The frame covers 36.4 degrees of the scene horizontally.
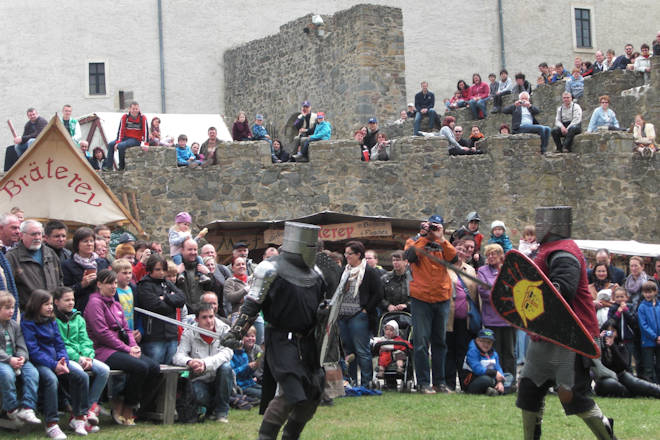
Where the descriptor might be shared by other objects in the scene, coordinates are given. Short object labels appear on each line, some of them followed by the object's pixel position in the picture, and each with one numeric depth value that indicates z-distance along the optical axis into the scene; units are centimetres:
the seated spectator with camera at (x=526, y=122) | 1820
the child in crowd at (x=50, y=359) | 808
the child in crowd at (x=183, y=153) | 1662
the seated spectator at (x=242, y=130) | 1855
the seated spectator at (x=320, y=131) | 1766
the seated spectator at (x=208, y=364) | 906
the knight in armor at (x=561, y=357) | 689
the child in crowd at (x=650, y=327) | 1177
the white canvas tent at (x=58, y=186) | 1279
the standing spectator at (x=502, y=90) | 2191
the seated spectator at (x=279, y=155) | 1727
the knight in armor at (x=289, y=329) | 698
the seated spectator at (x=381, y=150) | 1752
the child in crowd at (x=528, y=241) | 1291
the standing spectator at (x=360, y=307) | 1093
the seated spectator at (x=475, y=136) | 1871
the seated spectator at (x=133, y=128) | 1683
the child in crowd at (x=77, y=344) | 843
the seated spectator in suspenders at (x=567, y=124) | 1838
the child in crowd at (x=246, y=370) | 998
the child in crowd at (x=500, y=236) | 1353
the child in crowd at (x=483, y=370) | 1062
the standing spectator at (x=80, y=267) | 908
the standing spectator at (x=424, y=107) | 2089
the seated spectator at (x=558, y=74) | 2270
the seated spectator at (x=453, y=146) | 1773
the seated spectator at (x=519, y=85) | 2136
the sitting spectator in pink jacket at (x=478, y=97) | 2234
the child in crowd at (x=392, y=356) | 1099
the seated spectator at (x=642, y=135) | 1808
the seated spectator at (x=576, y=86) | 2116
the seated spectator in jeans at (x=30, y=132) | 1636
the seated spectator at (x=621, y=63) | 2191
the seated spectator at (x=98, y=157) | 1799
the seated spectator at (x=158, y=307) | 936
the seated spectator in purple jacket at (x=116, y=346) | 875
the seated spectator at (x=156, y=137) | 1714
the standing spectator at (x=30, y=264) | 862
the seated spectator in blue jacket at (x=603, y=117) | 1897
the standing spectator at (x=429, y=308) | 1074
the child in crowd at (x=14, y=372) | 788
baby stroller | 1098
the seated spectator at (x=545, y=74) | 2322
